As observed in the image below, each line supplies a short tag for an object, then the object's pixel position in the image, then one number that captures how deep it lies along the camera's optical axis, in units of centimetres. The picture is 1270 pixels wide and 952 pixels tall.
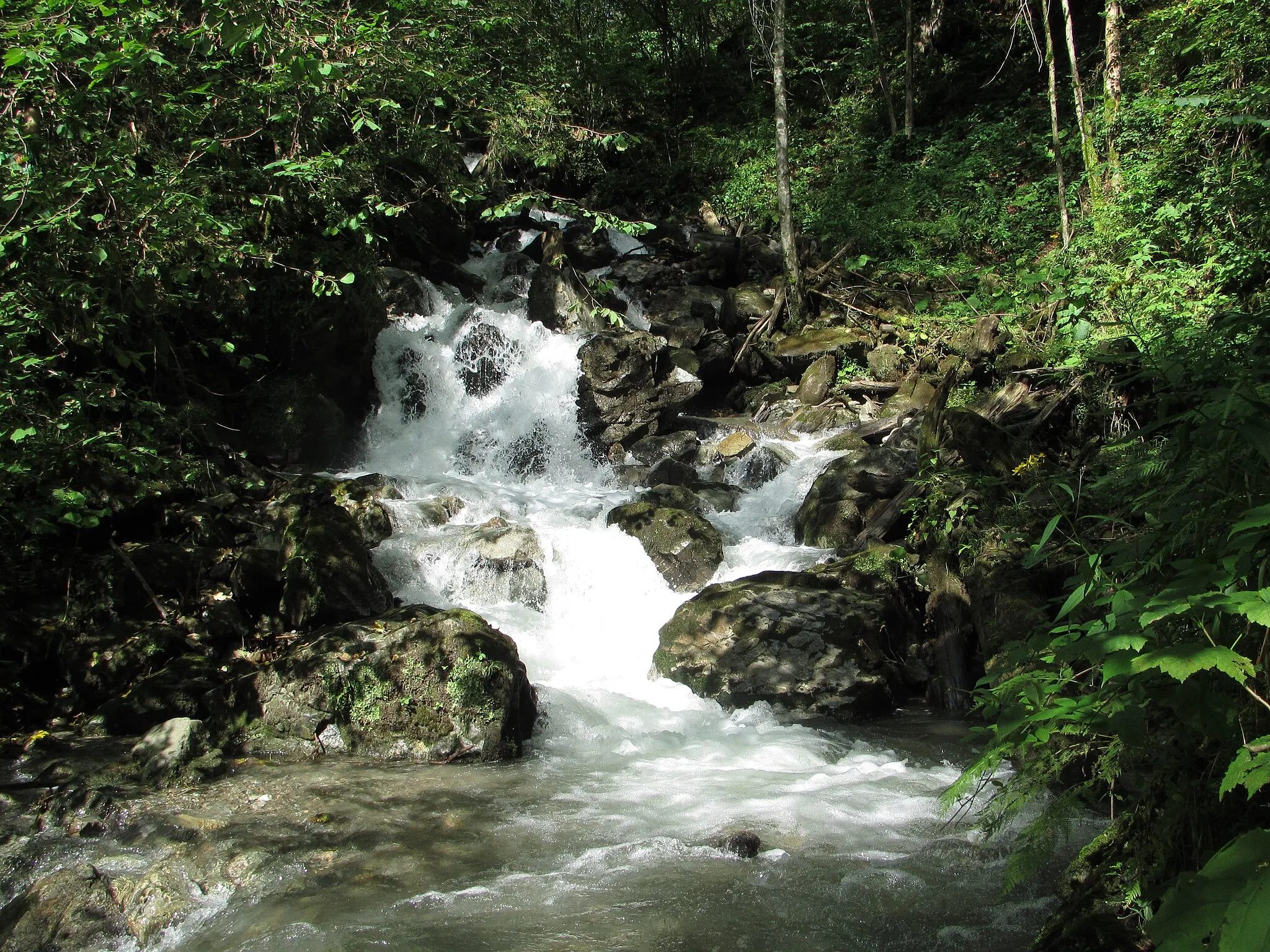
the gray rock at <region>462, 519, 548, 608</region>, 878
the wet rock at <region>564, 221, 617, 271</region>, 1803
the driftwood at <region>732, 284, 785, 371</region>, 1566
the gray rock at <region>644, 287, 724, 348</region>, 1595
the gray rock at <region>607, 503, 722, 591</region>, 916
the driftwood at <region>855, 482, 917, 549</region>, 868
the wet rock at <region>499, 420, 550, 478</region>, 1330
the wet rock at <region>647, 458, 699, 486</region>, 1184
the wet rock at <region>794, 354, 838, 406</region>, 1440
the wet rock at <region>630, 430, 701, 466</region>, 1292
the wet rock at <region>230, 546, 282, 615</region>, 800
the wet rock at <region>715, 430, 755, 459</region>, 1261
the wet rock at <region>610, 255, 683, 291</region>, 1752
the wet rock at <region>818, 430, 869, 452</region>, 1215
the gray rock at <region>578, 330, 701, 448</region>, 1371
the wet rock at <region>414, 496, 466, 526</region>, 976
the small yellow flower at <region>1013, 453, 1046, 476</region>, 744
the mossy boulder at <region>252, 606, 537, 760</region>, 597
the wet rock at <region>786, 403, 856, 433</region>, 1342
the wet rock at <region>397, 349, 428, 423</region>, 1358
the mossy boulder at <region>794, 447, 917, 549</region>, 947
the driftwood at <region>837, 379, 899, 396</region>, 1398
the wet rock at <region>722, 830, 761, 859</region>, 424
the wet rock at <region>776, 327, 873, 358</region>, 1511
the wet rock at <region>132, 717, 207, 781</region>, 529
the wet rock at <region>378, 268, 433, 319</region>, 1420
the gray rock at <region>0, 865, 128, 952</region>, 352
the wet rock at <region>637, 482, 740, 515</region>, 1068
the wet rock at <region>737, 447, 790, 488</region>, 1172
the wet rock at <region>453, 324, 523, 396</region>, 1401
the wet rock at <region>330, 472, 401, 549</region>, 907
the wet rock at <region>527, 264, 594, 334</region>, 1498
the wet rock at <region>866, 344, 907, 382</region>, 1445
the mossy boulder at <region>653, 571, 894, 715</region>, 686
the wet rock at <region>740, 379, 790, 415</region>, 1498
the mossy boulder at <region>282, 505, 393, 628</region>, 767
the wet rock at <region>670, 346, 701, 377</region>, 1538
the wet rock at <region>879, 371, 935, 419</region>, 1305
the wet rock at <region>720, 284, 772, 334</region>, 1628
